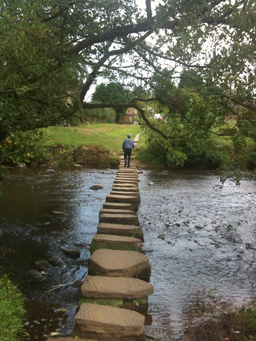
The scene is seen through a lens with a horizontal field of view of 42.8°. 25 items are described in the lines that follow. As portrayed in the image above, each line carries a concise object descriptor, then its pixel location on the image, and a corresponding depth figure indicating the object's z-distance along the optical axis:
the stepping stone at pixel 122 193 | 8.87
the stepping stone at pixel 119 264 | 4.18
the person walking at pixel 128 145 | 17.16
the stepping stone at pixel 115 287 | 3.66
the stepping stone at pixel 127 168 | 16.48
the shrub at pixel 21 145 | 7.93
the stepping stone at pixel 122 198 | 8.01
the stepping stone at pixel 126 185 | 10.12
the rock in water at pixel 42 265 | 5.71
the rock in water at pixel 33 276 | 5.29
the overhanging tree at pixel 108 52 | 4.33
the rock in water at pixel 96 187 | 13.88
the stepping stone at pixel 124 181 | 10.95
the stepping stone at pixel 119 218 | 6.31
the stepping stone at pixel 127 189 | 9.35
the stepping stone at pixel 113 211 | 6.66
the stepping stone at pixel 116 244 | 5.07
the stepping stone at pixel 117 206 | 7.26
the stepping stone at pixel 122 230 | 5.65
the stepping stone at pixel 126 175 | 12.88
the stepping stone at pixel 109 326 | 3.10
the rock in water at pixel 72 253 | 6.34
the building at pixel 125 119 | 52.00
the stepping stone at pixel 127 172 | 13.91
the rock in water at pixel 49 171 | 17.20
